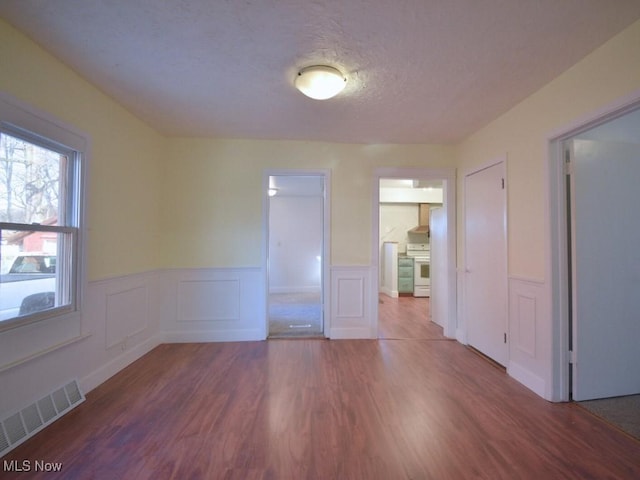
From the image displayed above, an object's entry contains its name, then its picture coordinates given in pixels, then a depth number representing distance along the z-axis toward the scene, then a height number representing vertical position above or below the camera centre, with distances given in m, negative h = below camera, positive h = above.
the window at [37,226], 1.66 +0.12
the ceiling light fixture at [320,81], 1.91 +1.17
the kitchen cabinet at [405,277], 6.13 -0.74
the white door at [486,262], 2.66 -0.19
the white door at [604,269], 2.07 -0.19
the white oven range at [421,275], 6.03 -0.69
